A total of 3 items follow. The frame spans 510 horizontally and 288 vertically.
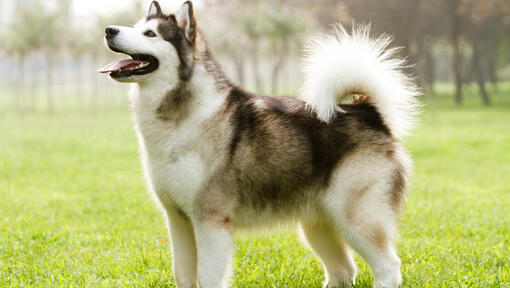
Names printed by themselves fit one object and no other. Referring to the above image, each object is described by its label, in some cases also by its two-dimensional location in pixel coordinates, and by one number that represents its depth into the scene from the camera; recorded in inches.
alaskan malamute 137.9
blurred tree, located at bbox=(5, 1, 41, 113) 1158.3
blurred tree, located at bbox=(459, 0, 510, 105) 944.9
